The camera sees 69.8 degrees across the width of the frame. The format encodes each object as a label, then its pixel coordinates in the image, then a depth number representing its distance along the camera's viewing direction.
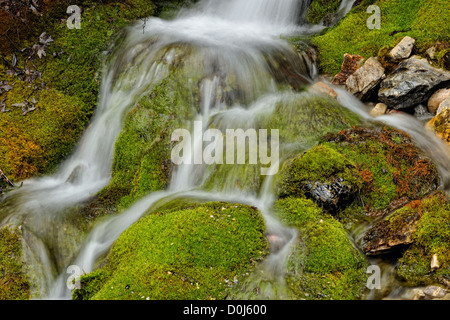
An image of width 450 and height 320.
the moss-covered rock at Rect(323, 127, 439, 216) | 6.92
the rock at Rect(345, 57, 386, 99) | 9.77
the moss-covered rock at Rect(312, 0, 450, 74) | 10.15
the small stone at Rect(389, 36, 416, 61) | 9.81
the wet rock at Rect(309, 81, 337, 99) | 9.85
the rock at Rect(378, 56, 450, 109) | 8.87
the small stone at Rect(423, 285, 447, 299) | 4.64
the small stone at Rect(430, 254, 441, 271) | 5.09
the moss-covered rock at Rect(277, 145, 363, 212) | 6.62
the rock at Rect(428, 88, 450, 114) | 8.84
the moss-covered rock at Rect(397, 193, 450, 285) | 5.07
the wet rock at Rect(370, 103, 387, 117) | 9.43
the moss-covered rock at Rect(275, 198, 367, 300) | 4.89
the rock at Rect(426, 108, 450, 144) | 8.09
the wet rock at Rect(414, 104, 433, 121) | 8.99
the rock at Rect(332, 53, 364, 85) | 10.70
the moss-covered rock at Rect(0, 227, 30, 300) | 5.82
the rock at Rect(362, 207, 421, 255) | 5.64
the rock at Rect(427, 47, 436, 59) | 9.37
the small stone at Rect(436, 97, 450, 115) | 8.48
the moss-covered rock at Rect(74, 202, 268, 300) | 4.71
